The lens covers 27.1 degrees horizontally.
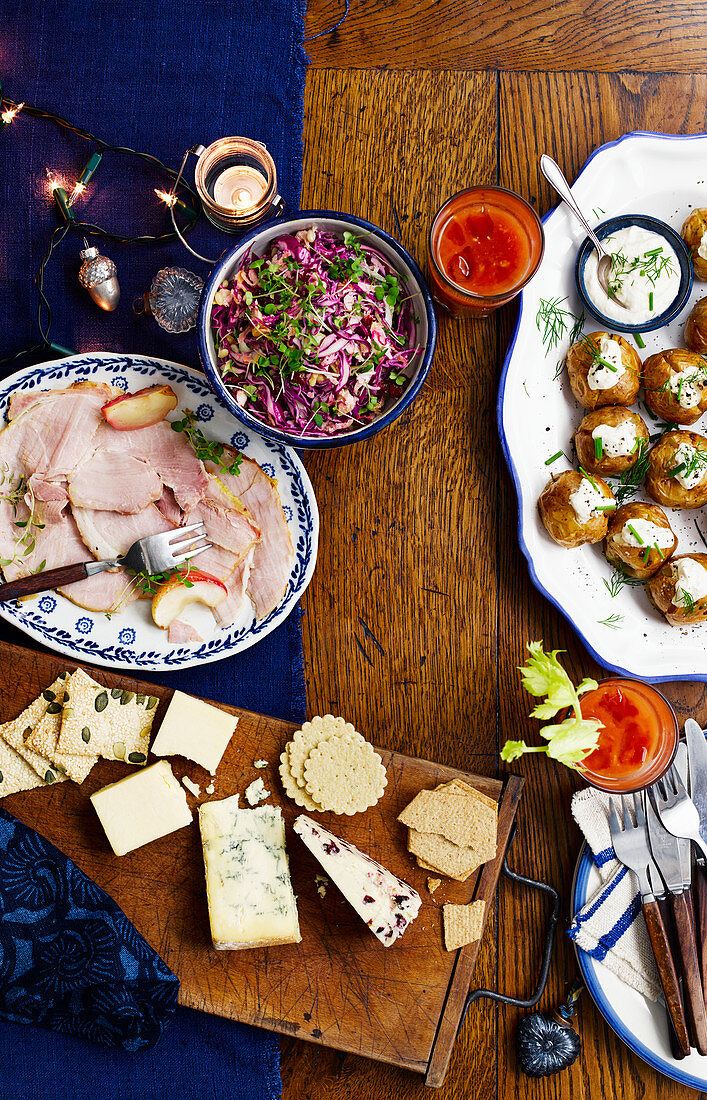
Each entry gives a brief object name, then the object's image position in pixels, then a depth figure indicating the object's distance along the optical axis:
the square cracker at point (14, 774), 1.05
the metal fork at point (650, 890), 1.05
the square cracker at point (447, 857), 1.05
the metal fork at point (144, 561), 1.05
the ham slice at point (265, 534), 1.07
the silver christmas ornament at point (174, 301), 1.07
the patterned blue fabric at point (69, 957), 1.04
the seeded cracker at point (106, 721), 1.05
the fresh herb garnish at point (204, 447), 1.07
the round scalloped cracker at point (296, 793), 1.06
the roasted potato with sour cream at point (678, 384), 1.06
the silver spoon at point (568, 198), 1.06
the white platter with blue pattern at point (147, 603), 1.07
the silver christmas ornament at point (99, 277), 1.07
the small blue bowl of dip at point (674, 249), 1.06
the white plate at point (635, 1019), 1.06
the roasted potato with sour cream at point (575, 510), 1.05
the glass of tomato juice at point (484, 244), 1.04
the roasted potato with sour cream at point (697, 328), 1.07
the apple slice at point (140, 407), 1.06
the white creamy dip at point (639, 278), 1.06
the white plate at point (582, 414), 1.07
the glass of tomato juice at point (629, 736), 1.04
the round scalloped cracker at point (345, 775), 1.05
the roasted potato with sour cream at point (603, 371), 1.06
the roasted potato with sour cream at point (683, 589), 1.05
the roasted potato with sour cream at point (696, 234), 1.07
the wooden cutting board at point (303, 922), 1.06
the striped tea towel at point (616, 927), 1.06
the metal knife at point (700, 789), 1.07
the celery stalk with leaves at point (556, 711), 1.01
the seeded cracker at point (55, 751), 1.05
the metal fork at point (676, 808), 1.06
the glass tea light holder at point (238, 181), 1.06
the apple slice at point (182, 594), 1.06
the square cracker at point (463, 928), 1.05
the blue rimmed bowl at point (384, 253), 1.02
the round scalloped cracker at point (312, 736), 1.06
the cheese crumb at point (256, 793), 1.06
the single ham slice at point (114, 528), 1.07
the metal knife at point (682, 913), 1.06
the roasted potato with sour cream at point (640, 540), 1.06
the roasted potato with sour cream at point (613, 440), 1.06
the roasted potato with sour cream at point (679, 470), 1.06
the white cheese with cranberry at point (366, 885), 1.04
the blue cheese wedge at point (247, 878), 1.04
